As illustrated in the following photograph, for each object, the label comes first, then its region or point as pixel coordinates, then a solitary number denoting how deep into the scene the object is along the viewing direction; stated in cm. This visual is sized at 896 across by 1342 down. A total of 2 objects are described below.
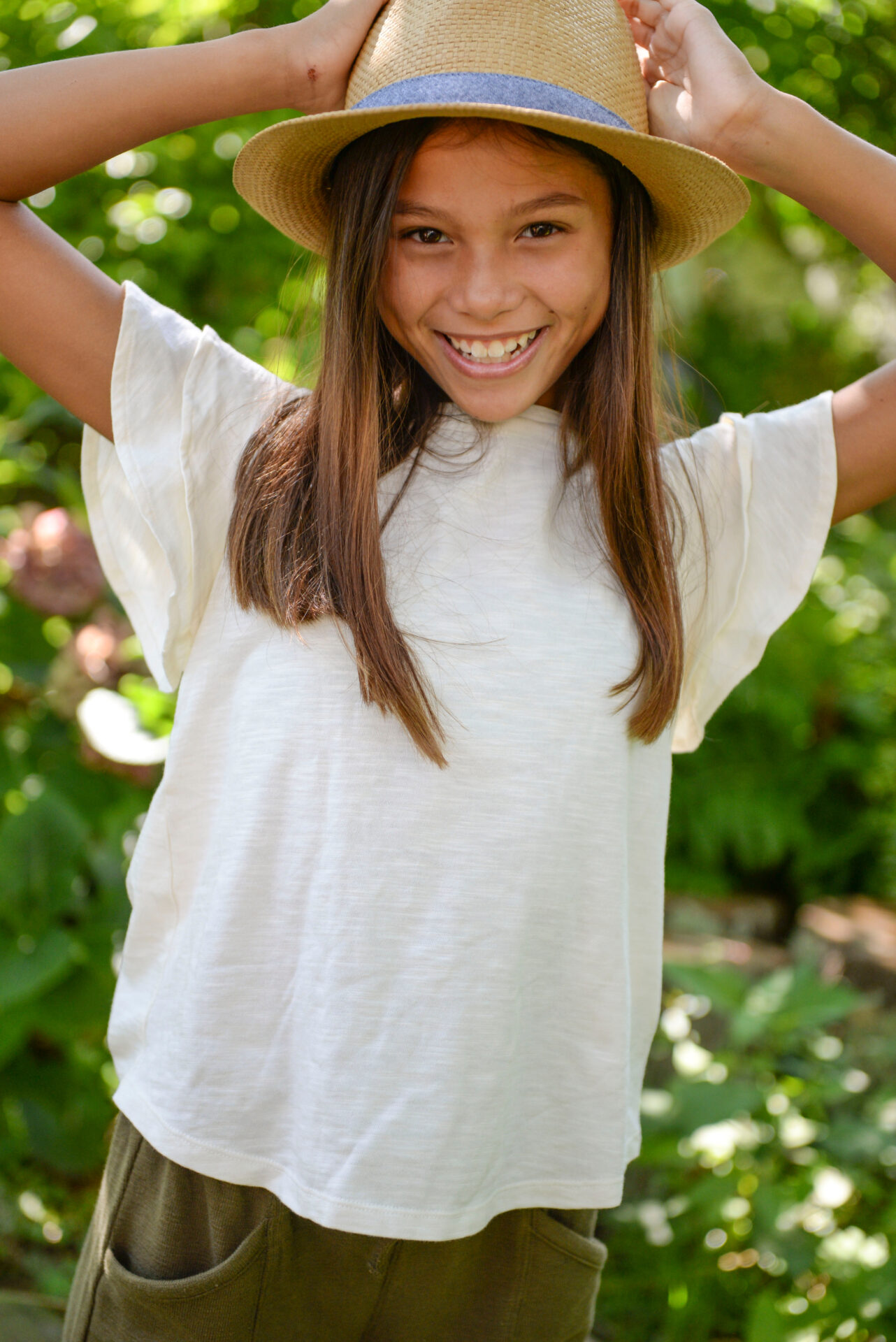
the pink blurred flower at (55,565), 211
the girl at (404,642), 128
